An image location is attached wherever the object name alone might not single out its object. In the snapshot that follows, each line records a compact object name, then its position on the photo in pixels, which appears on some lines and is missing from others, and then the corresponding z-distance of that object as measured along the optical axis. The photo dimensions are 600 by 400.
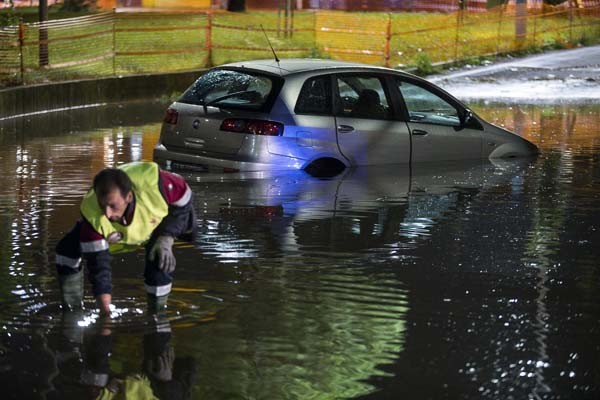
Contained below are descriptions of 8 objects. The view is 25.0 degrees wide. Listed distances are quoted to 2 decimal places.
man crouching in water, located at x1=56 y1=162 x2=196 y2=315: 6.84
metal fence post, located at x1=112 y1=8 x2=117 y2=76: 25.44
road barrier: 24.11
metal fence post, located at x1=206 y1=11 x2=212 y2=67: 27.66
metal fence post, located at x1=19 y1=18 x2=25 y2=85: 21.62
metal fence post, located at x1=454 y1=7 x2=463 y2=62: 33.26
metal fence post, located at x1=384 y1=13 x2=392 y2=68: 30.80
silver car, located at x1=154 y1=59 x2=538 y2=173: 13.41
